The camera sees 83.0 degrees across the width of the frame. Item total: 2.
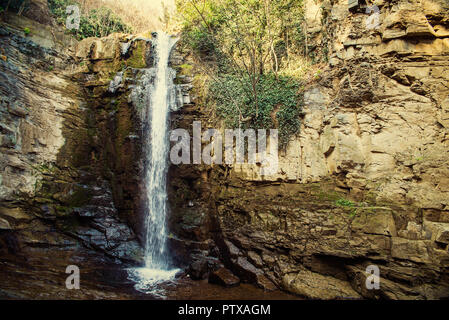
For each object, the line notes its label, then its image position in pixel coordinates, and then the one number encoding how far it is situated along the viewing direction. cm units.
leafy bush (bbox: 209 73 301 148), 772
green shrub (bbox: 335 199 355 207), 617
